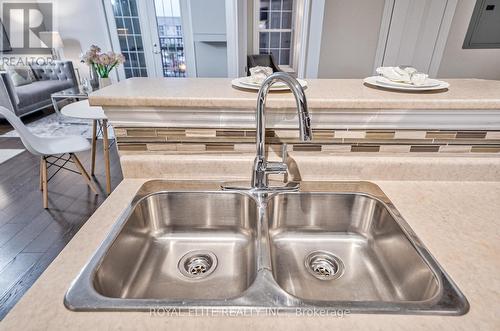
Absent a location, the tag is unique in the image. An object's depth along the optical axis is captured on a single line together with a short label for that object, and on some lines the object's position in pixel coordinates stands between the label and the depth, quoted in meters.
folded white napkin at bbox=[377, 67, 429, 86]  0.86
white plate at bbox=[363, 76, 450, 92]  0.83
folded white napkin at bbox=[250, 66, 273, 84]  0.89
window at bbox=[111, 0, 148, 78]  4.51
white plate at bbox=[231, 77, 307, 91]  0.84
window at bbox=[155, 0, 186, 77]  4.40
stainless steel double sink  0.47
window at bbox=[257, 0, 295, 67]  5.29
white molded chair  1.86
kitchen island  0.77
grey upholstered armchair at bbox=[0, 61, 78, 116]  3.62
